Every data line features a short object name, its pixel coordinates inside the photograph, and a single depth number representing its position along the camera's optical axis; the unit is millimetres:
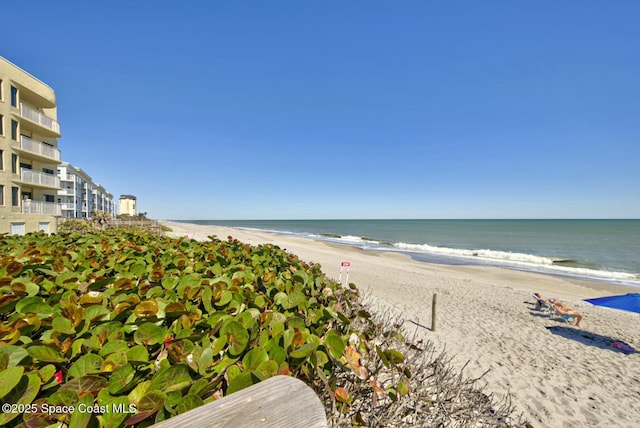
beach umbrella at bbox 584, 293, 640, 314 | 7655
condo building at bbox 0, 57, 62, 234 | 15852
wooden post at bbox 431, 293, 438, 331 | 8070
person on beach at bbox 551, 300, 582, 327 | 9318
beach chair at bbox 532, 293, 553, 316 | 10574
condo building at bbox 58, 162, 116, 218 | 49812
